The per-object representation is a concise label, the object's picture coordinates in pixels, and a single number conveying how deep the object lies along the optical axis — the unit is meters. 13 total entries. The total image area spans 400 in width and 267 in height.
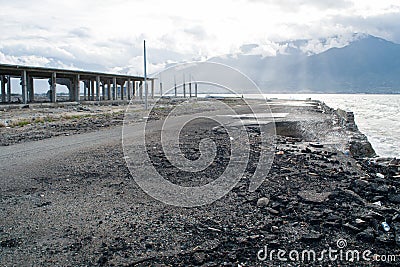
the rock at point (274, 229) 4.68
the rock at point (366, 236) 4.43
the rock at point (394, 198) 6.00
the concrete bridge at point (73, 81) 37.14
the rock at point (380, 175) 8.01
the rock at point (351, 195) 5.94
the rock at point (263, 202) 5.73
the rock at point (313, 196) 5.96
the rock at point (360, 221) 4.88
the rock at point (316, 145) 12.19
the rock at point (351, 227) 4.70
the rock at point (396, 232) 4.32
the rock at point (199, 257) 3.90
